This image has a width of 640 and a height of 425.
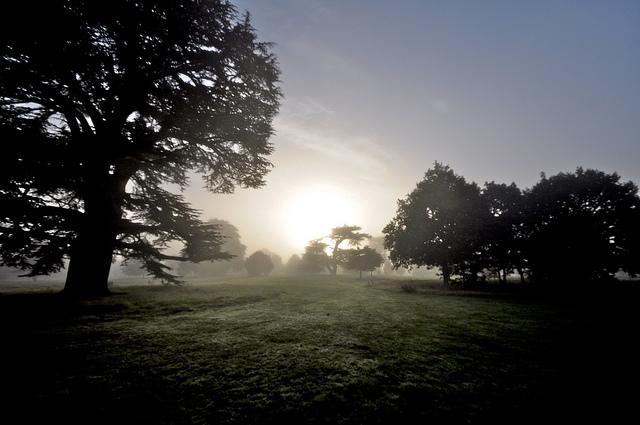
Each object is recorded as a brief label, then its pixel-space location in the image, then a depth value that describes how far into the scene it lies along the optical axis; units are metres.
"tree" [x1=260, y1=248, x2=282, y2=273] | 79.12
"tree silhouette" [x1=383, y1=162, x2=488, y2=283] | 23.78
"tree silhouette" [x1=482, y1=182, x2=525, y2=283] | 23.42
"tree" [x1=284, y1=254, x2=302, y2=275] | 58.22
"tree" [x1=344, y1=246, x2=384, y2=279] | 44.88
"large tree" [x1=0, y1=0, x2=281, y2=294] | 8.15
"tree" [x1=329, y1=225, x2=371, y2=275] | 53.53
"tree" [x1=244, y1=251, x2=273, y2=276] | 46.53
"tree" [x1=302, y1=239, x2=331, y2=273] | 56.38
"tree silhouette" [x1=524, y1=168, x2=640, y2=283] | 21.23
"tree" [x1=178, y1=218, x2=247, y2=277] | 50.94
